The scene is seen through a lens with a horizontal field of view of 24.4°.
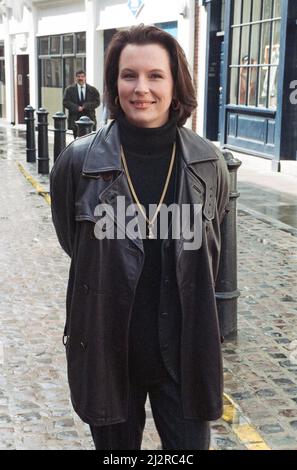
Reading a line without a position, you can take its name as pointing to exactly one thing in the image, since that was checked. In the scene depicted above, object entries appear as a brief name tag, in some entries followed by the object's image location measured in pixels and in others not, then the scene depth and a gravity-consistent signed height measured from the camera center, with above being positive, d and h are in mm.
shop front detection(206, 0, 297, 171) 12297 +88
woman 2189 -572
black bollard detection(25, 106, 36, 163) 13797 -1108
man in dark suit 15105 -418
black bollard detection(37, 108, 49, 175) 12258 -1115
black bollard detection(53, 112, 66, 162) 11065 -822
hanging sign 18056 +1934
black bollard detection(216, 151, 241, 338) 4559 -1292
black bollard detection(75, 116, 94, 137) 8453 -558
